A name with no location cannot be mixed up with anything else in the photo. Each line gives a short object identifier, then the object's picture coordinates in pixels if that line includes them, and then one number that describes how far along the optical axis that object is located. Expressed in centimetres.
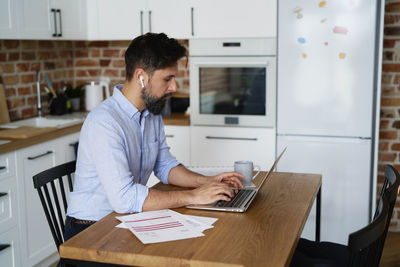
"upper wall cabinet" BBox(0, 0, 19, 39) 321
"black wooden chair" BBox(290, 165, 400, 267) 128
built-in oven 364
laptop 183
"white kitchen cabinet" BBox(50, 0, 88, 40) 381
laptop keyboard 188
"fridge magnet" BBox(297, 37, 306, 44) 349
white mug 215
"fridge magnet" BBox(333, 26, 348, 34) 340
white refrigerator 339
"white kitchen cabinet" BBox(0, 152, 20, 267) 292
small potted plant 436
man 185
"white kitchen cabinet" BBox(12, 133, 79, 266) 310
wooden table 142
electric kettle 437
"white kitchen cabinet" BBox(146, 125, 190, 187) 389
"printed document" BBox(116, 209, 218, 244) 158
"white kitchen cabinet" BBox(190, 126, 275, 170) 370
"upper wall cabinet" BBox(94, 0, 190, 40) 385
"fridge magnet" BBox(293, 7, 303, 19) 347
